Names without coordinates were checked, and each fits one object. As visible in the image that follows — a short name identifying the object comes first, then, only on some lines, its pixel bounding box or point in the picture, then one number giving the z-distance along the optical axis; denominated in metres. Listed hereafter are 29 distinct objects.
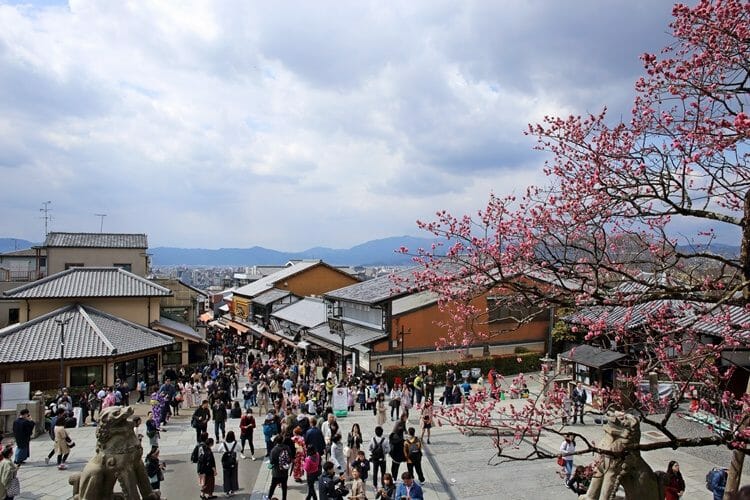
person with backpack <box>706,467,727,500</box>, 10.62
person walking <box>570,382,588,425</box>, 18.29
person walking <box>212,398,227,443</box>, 16.41
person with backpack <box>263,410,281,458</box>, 14.84
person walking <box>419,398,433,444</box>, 16.34
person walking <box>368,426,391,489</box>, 13.12
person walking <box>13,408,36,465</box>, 13.87
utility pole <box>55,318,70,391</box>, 22.56
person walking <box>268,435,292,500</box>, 11.87
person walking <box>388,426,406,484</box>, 12.91
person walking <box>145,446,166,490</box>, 11.65
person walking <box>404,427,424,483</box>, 12.50
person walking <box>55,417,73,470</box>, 14.07
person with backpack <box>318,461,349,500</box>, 10.69
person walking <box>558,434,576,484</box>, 12.32
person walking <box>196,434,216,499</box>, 12.16
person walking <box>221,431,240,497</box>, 12.49
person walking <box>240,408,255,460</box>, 15.41
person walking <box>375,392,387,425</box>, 18.06
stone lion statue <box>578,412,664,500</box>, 6.09
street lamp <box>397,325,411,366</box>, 29.32
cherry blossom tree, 6.52
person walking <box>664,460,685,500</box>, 10.15
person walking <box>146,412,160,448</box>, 14.38
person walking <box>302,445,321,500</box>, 11.94
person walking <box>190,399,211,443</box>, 14.48
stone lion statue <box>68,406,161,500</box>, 6.88
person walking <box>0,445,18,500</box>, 10.31
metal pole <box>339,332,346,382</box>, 28.75
